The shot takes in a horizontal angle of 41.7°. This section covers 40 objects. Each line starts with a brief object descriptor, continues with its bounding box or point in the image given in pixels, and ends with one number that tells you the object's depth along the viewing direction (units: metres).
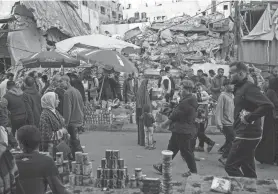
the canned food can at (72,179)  4.96
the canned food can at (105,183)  4.89
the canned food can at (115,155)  4.86
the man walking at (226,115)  7.20
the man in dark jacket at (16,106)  7.41
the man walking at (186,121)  5.87
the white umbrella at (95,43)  12.23
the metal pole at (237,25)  17.08
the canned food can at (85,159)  4.85
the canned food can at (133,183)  4.95
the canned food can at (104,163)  4.90
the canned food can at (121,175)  4.89
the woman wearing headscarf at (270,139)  7.27
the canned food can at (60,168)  4.57
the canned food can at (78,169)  4.95
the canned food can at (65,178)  4.61
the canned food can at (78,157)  4.87
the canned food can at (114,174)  4.89
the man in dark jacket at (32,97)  7.69
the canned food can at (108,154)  4.86
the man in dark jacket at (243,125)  4.50
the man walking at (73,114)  6.84
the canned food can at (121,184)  4.89
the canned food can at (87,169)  4.93
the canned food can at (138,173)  4.99
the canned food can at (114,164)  4.87
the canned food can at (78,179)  4.98
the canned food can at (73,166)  4.98
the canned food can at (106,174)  4.91
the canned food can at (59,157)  4.61
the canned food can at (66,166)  4.75
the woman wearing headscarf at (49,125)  5.64
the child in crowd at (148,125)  8.59
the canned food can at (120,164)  4.87
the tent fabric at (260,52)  19.67
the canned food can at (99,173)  4.94
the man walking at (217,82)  11.71
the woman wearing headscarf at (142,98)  8.76
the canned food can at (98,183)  4.94
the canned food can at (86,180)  4.98
